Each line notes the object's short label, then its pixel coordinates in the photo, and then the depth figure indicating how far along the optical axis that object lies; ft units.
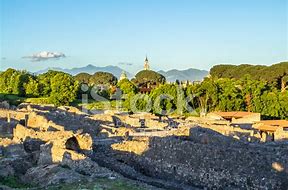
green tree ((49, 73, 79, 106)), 229.25
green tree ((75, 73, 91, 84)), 519.85
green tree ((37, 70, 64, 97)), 253.44
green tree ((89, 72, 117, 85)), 479.25
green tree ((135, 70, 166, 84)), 479.41
